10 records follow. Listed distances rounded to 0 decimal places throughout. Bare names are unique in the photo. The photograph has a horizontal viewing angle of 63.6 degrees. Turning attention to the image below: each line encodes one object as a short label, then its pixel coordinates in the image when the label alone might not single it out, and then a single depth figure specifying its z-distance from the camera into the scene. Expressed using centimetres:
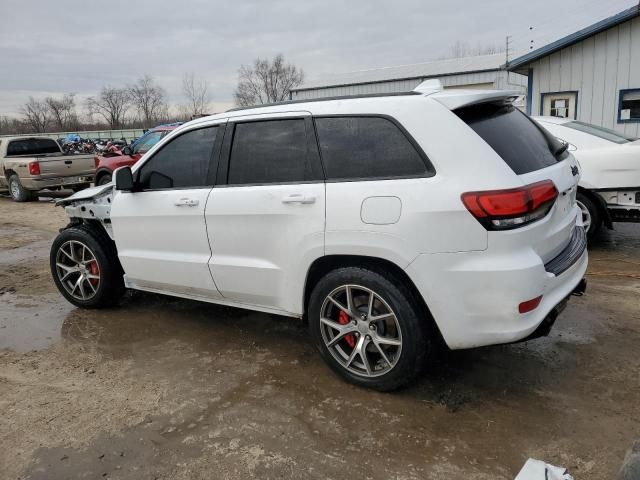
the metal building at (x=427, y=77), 2492
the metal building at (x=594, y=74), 1128
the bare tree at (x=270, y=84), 5553
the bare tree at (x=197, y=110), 5559
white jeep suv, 279
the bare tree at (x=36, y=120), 7062
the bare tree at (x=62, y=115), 7312
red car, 1254
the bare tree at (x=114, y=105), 6869
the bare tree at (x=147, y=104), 6656
